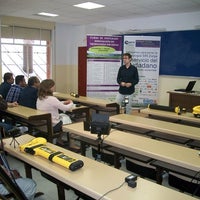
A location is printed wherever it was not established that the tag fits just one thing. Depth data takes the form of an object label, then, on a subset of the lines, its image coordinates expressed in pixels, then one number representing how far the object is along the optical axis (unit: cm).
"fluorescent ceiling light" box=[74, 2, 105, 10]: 583
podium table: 565
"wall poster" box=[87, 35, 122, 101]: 639
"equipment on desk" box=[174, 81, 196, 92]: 592
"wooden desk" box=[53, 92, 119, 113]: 472
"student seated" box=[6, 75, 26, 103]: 457
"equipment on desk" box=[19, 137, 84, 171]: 175
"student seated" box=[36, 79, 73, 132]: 380
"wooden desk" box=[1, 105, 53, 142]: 360
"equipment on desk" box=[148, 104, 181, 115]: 367
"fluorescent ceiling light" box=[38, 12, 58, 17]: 711
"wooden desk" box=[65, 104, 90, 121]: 423
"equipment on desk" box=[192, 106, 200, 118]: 342
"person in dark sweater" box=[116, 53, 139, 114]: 521
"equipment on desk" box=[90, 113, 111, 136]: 228
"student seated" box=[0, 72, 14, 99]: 481
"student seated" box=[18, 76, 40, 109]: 430
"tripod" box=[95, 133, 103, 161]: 239
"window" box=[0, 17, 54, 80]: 774
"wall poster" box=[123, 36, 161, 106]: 670
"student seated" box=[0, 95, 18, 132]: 367
